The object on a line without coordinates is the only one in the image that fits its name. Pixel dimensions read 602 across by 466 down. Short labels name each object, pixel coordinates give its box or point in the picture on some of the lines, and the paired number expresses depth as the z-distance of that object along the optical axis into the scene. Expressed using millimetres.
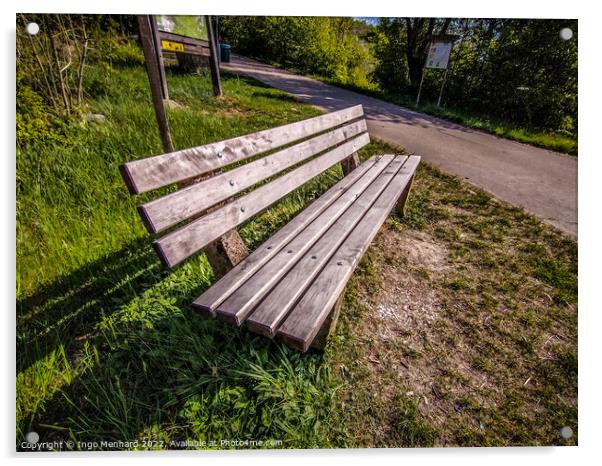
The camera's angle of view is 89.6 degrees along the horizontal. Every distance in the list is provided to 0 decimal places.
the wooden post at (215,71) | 4515
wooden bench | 949
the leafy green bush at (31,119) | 2191
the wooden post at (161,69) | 3387
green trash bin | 3746
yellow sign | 3573
